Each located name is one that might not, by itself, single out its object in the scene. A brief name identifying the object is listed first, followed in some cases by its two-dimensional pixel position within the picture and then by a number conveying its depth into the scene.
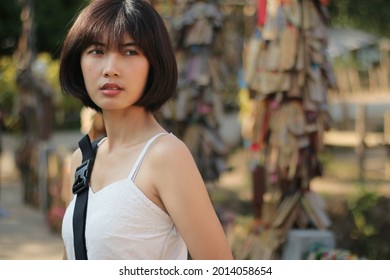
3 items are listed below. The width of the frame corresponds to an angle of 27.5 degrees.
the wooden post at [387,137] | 11.03
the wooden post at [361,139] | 10.28
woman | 1.88
